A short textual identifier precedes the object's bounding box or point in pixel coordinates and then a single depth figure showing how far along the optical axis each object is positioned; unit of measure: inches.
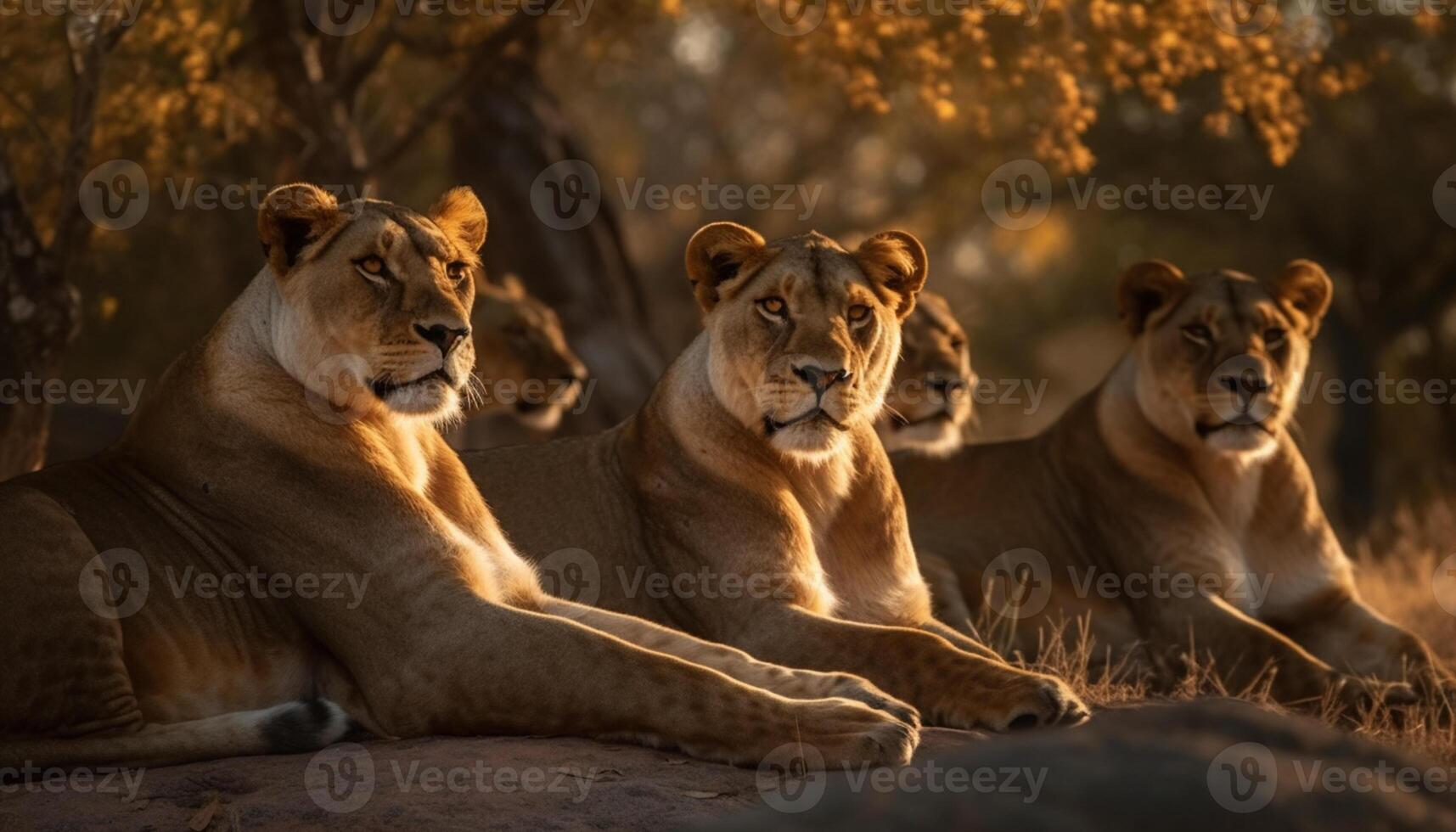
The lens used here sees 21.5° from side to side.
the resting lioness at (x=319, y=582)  396.5
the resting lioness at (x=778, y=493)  462.3
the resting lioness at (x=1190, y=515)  619.8
